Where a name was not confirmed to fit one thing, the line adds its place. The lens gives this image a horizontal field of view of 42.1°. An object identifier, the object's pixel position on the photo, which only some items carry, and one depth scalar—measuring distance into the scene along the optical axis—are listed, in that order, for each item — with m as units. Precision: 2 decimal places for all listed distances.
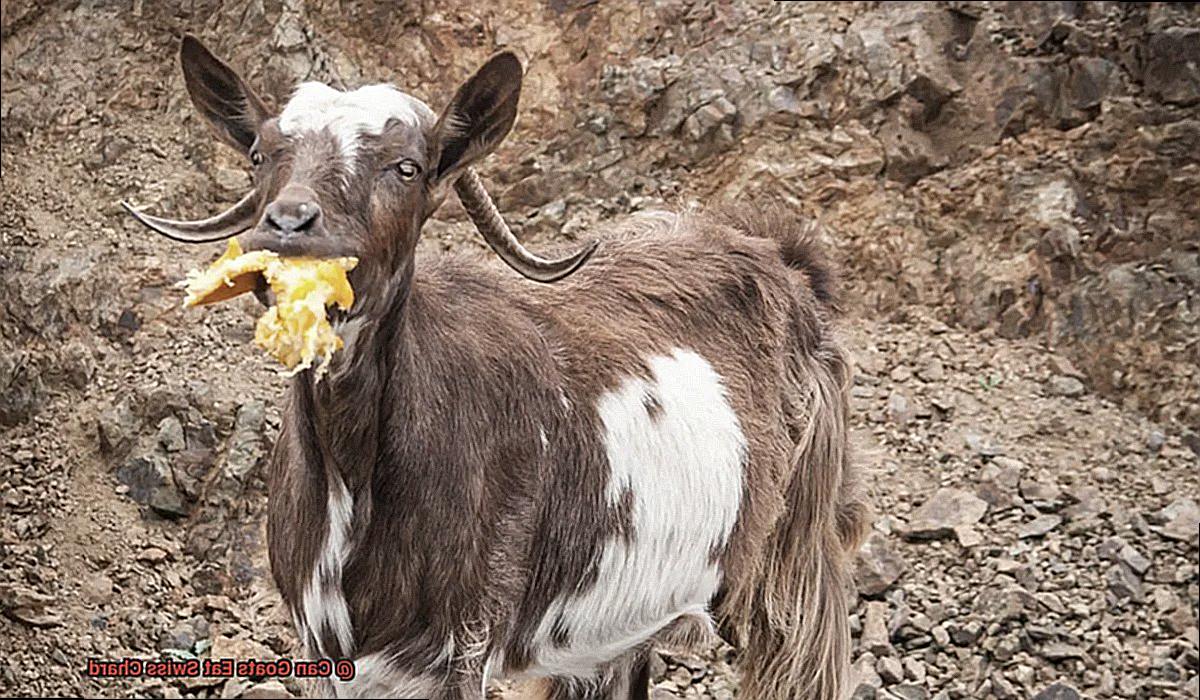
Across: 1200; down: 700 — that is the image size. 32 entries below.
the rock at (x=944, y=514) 6.93
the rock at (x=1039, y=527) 6.95
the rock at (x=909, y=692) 6.23
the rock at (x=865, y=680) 6.17
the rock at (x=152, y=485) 5.94
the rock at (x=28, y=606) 5.52
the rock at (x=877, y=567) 6.66
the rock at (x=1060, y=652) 6.47
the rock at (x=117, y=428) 5.95
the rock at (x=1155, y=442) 7.39
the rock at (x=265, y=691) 5.32
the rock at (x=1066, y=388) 7.61
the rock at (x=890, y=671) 6.26
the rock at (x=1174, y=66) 7.75
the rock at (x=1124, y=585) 6.78
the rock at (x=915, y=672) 6.30
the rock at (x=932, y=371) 7.65
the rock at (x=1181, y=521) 7.00
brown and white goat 3.76
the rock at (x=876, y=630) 6.37
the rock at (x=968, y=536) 6.87
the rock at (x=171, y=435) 6.02
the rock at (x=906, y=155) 7.93
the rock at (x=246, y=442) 6.01
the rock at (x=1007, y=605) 6.59
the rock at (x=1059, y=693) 6.21
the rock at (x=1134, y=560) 6.88
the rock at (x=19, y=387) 5.70
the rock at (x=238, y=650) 5.68
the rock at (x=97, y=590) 5.69
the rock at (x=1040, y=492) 7.12
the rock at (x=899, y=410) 7.48
